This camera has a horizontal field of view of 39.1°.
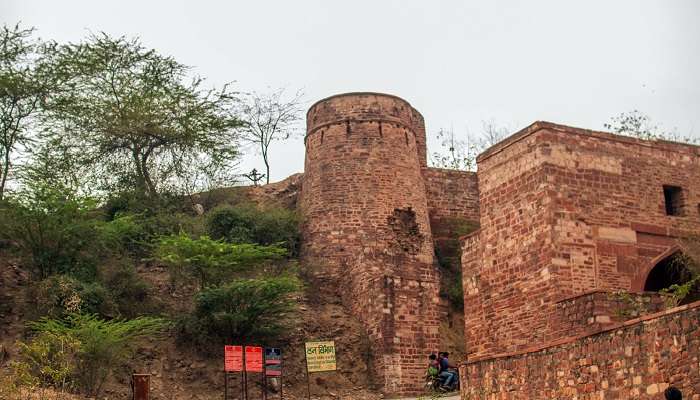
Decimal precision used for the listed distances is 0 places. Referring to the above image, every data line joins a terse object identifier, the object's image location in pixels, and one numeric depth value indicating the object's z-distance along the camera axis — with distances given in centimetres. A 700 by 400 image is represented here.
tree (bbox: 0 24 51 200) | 2503
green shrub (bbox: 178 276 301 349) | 2000
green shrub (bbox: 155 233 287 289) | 2089
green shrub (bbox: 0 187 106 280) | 2080
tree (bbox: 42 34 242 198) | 2645
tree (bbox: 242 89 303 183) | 3441
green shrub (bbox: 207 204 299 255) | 2439
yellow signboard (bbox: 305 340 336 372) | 1888
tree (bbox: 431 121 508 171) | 3275
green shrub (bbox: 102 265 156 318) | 2102
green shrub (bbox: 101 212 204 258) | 2281
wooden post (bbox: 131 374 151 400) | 1689
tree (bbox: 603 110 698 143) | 2800
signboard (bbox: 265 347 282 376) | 1788
